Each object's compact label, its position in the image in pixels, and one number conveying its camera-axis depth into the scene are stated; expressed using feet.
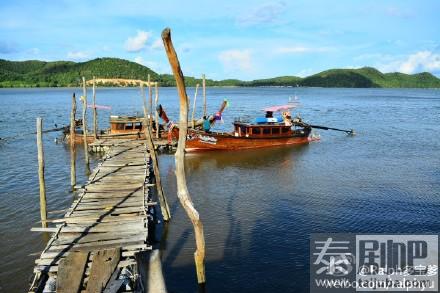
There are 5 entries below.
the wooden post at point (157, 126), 112.90
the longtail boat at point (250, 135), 113.29
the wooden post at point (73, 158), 75.31
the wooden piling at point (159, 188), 59.41
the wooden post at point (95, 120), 109.48
